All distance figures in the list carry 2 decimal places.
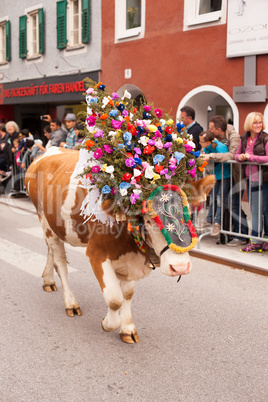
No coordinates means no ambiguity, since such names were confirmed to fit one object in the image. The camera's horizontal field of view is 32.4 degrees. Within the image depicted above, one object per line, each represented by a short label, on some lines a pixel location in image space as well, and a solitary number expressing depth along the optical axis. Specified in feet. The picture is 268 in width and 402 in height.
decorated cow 10.92
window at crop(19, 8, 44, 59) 58.54
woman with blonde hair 22.90
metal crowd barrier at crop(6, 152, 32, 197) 42.27
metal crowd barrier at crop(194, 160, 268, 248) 22.84
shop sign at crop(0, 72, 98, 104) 52.21
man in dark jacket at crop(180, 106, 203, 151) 27.78
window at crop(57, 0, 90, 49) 51.23
